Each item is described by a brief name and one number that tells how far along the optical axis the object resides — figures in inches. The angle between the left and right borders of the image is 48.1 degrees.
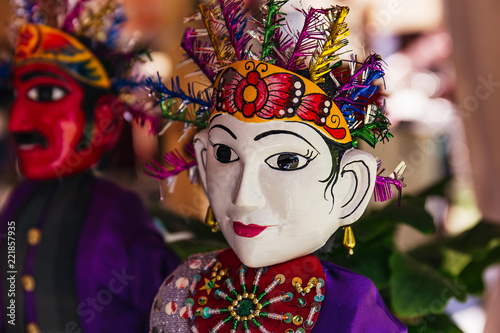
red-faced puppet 40.3
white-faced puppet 27.3
